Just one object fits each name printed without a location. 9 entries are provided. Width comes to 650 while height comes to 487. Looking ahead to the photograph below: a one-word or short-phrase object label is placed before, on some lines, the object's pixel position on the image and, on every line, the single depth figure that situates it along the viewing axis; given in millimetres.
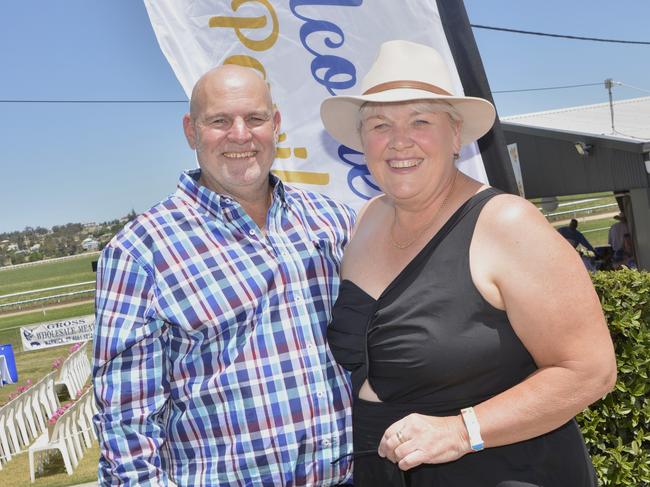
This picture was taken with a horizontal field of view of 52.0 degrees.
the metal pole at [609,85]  10859
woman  1498
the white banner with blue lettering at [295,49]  3236
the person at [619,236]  12297
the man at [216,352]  1722
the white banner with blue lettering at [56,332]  14688
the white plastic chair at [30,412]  9617
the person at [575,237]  12555
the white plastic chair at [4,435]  8492
